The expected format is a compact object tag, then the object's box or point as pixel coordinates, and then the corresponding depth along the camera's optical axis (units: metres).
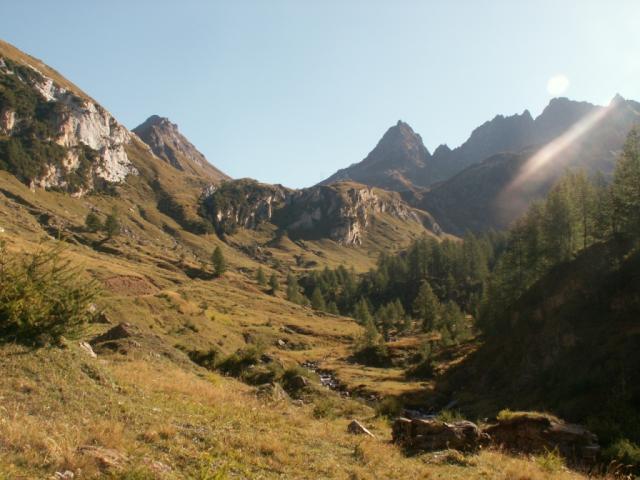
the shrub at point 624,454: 21.39
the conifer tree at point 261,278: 165.00
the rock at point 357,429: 19.99
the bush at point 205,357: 43.40
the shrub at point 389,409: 33.41
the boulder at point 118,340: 30.59
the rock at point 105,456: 9.70
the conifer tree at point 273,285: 157.51
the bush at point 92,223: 158.00
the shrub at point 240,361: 41.31
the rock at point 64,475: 8.80
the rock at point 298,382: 35.20
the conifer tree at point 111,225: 159.75
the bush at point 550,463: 15.99
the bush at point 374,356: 86.06
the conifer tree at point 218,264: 151.50
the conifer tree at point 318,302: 145.75
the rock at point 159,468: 9.89
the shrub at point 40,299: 14.21
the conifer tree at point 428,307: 115.38
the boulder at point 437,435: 18.30
